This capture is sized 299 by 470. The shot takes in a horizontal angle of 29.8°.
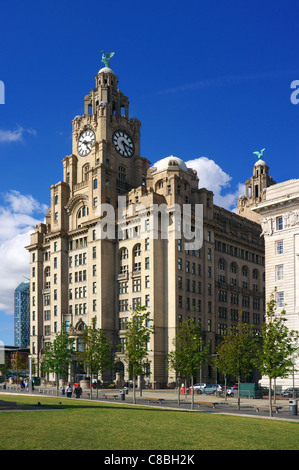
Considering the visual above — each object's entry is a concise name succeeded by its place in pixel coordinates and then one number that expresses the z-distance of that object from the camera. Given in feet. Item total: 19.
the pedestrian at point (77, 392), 204.60
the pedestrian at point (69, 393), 201.55
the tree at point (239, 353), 184.44
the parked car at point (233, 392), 231.91
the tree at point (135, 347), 195.62
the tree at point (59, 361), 255.91
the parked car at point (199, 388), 259.19
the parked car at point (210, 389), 257.96
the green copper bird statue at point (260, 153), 491.31
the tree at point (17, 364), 386.09
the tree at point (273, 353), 143.64
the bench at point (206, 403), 172.49
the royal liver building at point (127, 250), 329.52
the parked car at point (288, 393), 209.56
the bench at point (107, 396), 221.95
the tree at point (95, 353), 221.25
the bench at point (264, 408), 149.02
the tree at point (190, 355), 181.06
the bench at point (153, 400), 193.93
